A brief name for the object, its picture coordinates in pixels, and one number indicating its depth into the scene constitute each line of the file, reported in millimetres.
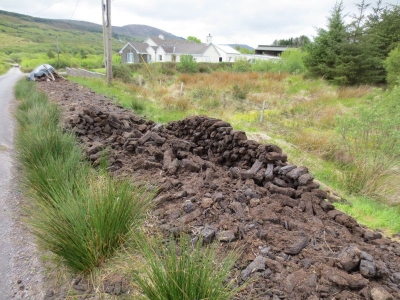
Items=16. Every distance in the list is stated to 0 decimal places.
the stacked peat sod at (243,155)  3660
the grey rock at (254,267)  2069
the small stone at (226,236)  2465
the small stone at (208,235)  2445
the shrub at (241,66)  34097
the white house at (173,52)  58656
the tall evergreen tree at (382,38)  17688
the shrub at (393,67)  14721
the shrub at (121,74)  22828
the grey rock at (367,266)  2097
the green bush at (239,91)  14680
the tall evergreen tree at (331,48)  17578
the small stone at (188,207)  3018
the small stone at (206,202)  3072
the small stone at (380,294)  1870
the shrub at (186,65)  38362
